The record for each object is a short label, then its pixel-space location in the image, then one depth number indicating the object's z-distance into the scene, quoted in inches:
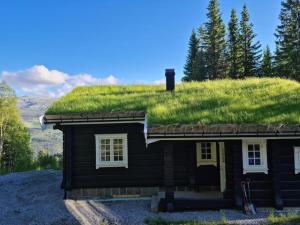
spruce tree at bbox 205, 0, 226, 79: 1314.2
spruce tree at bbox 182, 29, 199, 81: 1370.1
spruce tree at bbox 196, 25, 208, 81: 1348.5
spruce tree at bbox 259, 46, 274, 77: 1155.0
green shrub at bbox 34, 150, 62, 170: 704.6
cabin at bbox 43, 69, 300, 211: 328.1
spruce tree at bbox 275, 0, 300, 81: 1071.5
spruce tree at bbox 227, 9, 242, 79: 1249.5
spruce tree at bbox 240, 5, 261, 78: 1217.0
